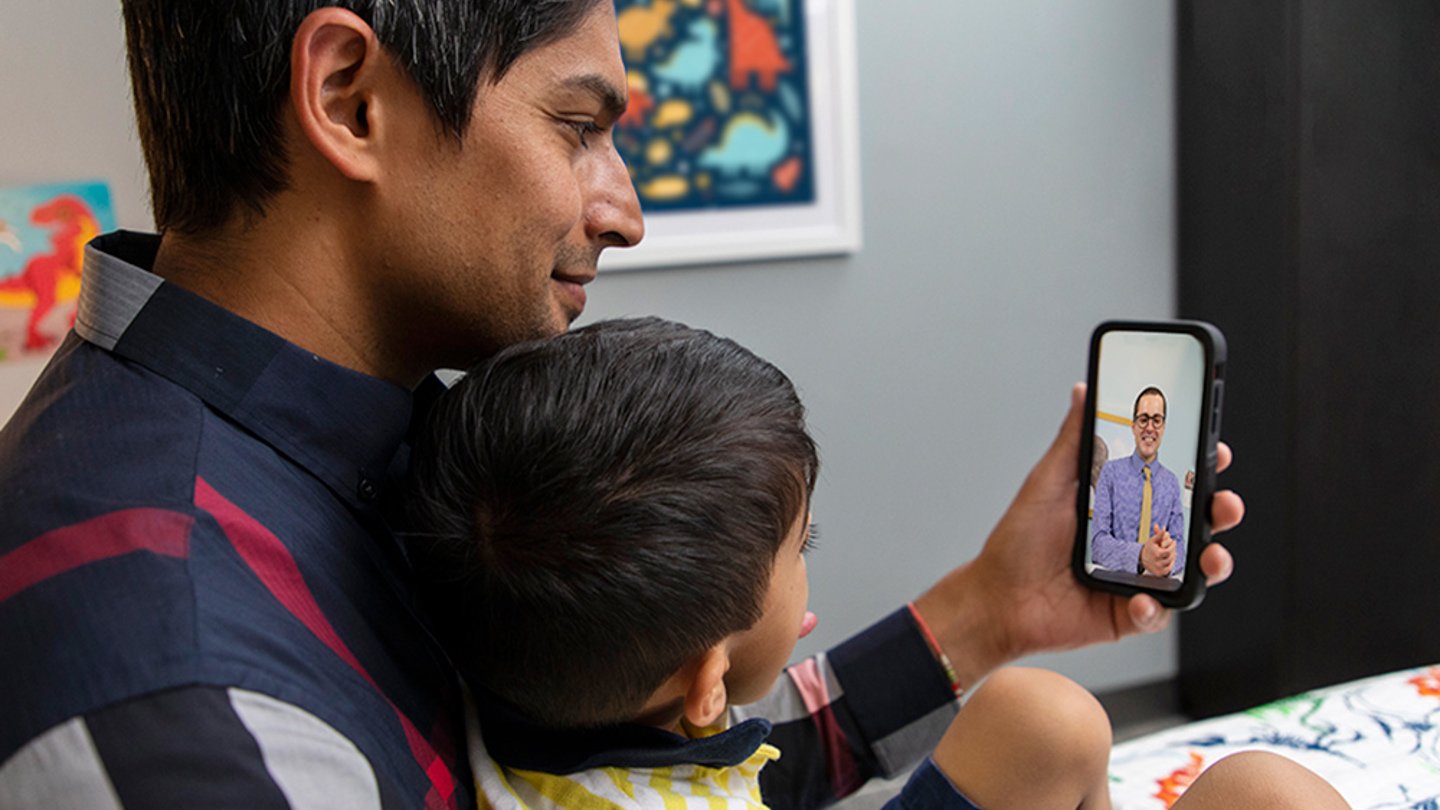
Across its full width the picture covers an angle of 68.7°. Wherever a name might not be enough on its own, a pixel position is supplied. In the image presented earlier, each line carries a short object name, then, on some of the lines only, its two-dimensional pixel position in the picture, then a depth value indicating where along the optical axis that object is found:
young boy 0.60
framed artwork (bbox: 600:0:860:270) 1.71
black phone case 0.96
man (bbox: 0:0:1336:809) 0.42
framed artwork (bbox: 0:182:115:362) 1.48
